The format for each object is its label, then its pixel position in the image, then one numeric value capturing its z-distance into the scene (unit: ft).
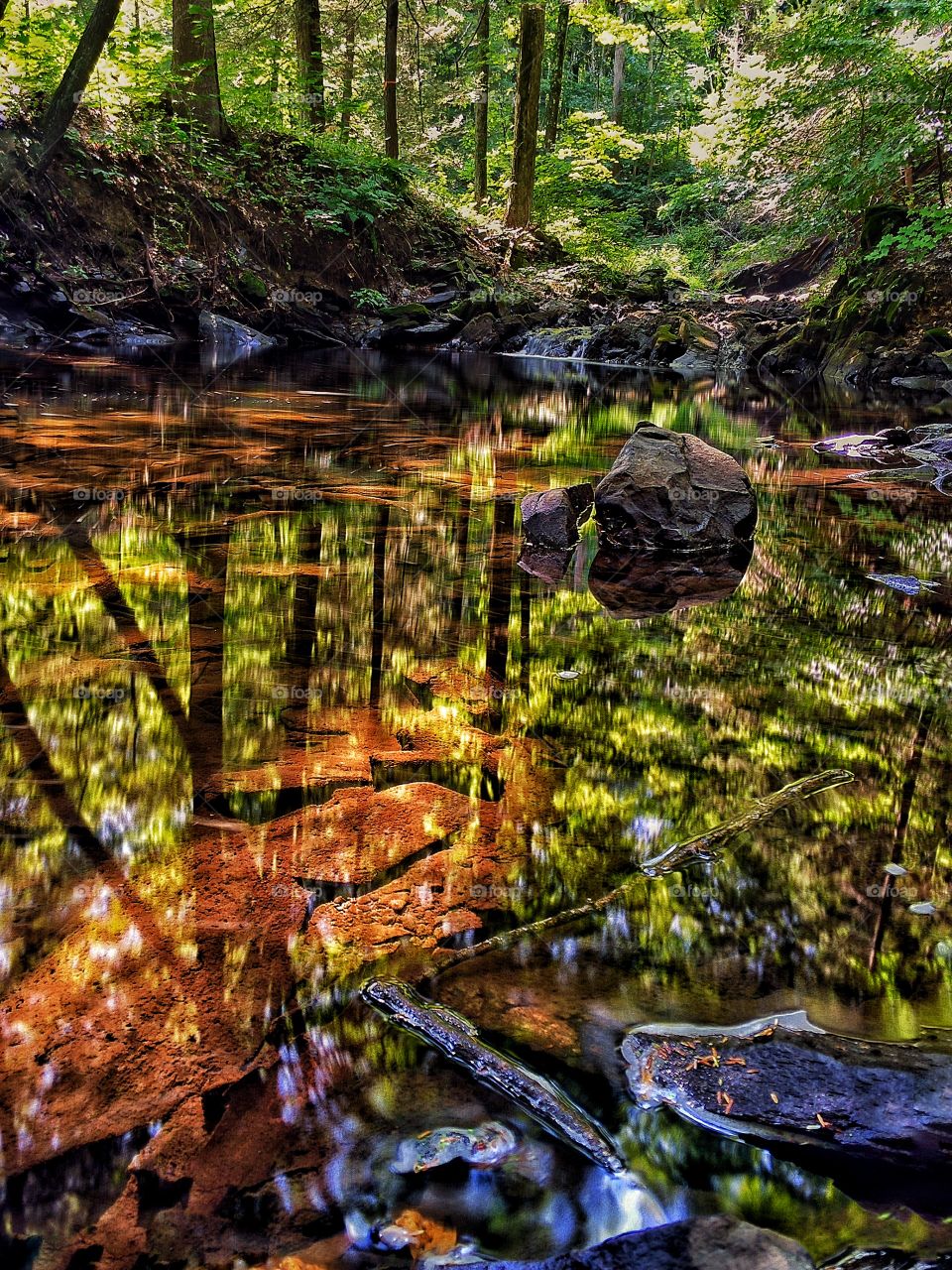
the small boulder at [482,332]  70.33
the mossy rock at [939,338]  54.13
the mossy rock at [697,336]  68.67
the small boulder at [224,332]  54.54
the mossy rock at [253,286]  57.72
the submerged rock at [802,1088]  5.04
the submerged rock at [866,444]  30.37
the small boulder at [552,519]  18.01
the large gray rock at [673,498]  18.48
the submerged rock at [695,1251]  4.12
